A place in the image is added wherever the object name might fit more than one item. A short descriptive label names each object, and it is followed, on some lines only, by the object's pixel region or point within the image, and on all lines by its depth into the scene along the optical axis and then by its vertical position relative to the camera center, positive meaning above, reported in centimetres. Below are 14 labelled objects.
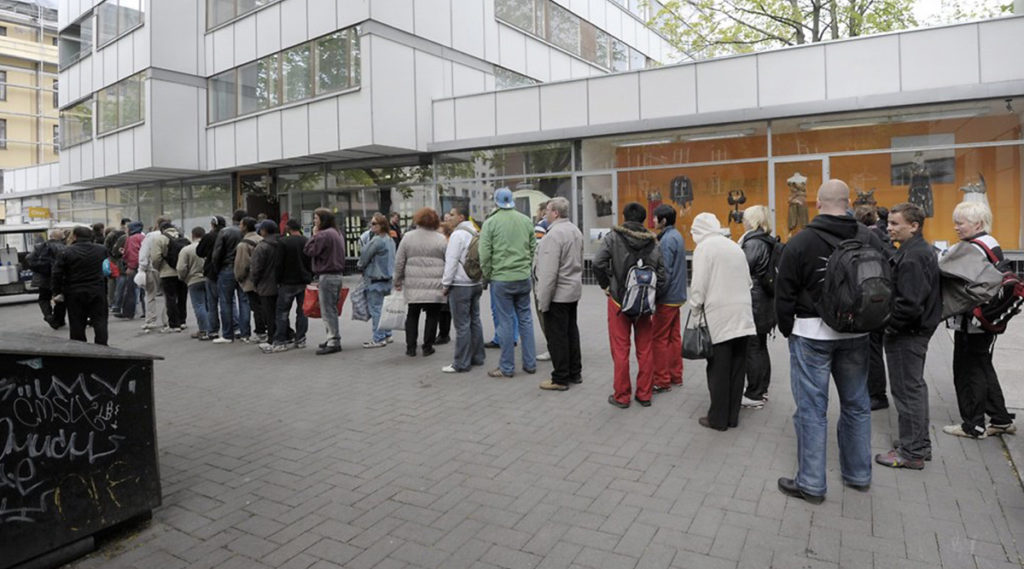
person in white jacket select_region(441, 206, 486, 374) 716 -19
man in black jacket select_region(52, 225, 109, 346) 791 +19
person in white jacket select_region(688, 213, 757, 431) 491 -27
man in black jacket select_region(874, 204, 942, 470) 401 -32
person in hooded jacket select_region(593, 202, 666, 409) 543 +0
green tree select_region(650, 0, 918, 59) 1978 +838
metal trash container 294 -73
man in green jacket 671 +23
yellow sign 2783 +369
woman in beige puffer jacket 768 +30
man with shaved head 367 -43
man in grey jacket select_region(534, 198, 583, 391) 612 +0
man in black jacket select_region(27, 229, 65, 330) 1169 +51
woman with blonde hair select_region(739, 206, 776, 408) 529 -14
